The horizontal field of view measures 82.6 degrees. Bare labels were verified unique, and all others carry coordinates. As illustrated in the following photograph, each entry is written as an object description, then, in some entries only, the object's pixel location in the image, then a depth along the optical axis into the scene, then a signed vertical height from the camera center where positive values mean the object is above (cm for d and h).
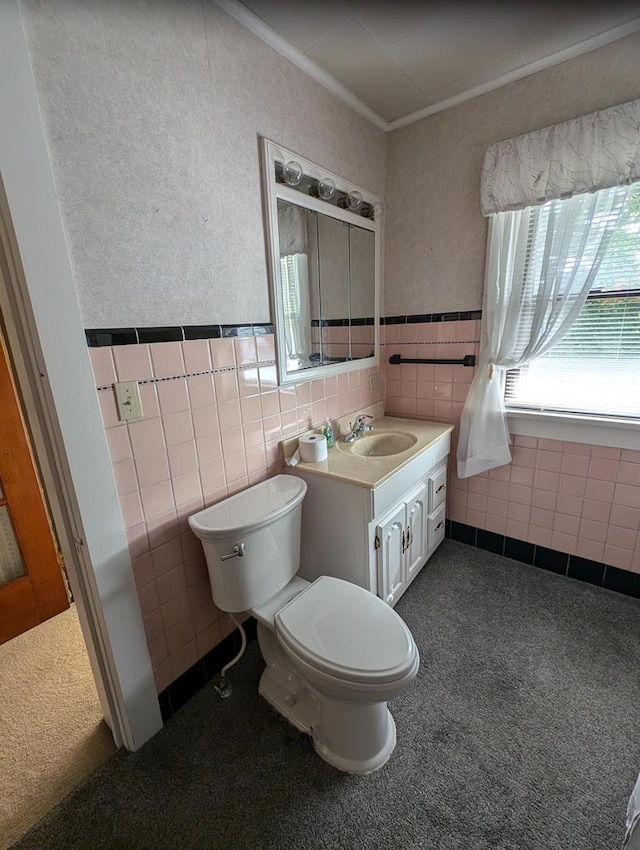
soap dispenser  186 -56
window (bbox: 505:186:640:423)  160 -18
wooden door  163 -93
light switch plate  109 -21
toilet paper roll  164 -56
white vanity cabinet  148 -88
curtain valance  145 +61
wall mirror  153 +25
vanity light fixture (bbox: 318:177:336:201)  171 +60
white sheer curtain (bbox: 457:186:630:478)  158 +10
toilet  106 -96
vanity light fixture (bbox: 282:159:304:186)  152 +60
